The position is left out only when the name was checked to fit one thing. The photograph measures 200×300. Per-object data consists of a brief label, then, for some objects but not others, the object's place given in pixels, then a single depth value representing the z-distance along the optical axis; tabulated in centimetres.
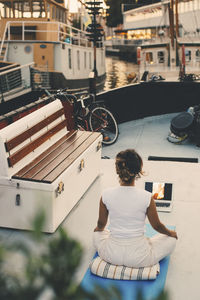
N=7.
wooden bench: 461
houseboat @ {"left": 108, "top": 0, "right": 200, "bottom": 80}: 2205
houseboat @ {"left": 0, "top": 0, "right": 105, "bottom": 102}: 2181
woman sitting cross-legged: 353
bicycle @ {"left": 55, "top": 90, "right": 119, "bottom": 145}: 842
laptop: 528
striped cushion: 359
